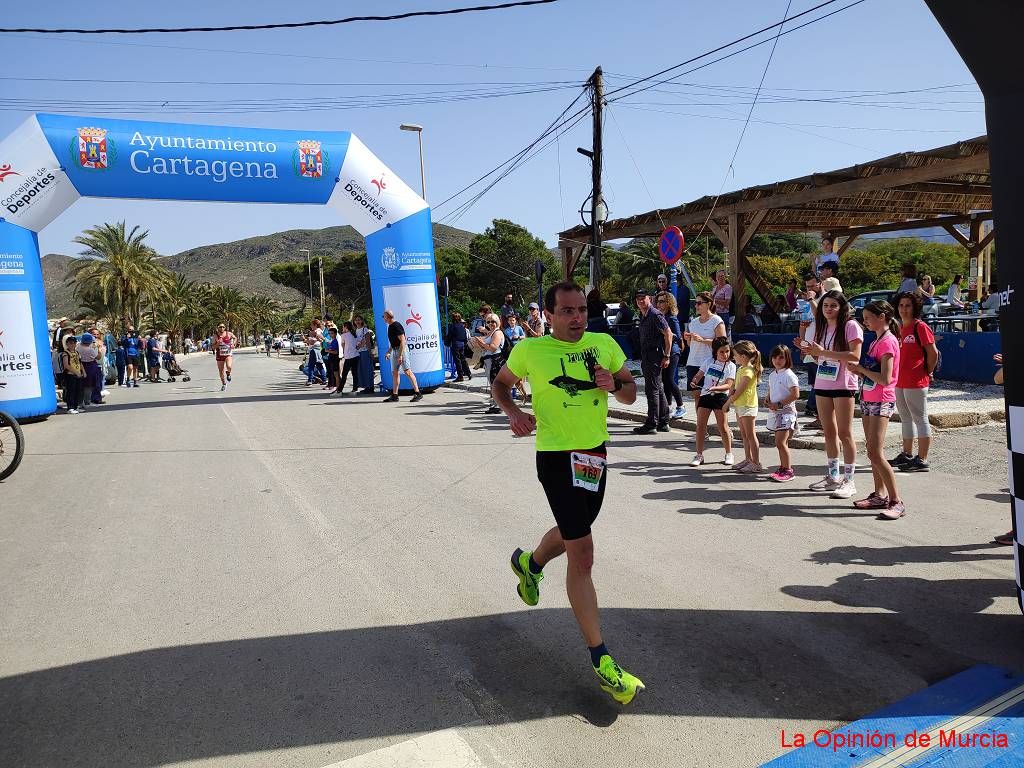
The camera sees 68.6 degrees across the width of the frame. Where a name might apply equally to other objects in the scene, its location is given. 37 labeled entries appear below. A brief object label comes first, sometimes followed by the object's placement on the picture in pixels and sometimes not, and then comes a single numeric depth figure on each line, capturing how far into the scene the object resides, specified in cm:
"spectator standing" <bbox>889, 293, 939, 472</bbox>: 669
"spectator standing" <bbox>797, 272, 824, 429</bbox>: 927
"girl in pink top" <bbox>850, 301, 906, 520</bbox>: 566
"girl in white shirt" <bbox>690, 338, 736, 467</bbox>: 762
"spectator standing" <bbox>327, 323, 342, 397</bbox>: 1839
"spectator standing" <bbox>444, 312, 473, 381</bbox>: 1856
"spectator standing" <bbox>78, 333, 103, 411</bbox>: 1621
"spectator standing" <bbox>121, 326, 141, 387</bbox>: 2405
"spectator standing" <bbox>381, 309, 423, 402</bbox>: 1483
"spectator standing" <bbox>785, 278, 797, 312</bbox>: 1948
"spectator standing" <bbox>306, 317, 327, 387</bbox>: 2158
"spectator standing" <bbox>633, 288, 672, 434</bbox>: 968
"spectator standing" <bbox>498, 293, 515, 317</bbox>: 1432
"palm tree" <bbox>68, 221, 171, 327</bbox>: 4506
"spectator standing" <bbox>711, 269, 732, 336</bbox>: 1623
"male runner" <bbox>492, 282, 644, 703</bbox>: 335
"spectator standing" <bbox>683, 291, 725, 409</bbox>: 881
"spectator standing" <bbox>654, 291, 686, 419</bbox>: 975
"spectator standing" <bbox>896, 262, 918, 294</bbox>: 1348
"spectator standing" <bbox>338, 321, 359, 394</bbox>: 1666
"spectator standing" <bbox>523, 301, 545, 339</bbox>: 1372
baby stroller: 2712
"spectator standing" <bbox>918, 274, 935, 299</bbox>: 1497
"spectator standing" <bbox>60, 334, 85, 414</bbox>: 1530
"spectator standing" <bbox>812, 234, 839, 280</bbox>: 1223
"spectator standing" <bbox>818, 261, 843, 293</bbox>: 687
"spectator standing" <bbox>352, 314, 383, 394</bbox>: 1683
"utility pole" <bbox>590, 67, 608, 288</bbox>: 1831
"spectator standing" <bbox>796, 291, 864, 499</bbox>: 596
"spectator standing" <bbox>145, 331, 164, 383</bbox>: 2619
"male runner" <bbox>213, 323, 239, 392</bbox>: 2002
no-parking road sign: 1313
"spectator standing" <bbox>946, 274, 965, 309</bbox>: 1730
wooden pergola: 1333
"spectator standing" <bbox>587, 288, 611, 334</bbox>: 1870
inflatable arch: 1324
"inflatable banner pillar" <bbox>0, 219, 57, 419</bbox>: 1314
